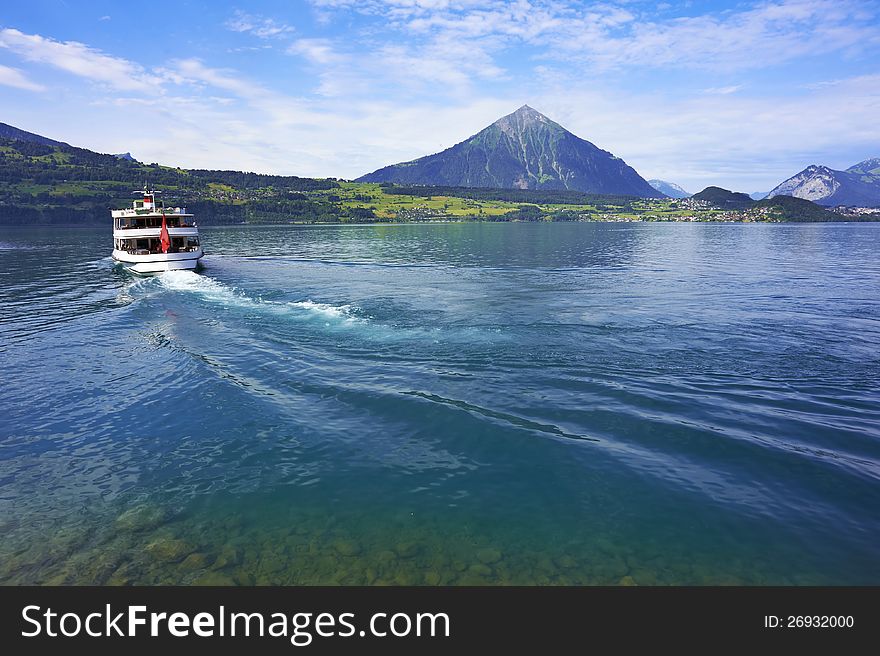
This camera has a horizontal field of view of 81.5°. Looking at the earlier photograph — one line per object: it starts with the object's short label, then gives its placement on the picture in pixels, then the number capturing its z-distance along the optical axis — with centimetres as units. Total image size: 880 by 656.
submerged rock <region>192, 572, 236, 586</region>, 1330
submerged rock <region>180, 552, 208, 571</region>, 1385
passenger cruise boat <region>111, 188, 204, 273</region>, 7525
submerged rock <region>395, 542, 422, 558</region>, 1448
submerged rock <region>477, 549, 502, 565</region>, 1421
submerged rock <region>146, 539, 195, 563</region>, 1423
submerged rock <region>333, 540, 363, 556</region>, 1459
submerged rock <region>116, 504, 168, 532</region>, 1568
